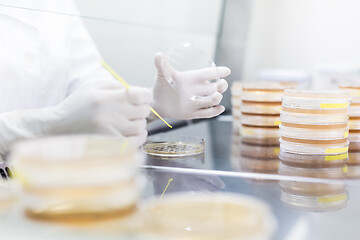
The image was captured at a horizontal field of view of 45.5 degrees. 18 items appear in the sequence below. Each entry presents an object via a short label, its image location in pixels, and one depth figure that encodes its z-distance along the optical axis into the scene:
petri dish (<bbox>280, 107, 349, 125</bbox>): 1.18
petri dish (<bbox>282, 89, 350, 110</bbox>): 1.19
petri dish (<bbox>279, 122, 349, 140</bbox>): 1.18
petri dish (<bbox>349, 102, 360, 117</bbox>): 1.35
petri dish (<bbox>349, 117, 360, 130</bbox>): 1.36
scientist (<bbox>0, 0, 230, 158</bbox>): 0.81
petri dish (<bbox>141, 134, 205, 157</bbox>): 1.18
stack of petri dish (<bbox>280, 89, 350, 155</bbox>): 1.18
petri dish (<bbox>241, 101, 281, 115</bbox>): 1.49
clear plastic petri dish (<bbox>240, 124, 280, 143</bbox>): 1.50
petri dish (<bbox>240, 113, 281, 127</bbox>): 1.49
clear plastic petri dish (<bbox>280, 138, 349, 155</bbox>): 1.19
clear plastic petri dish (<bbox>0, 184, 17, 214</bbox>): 0.65
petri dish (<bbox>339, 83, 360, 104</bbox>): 1.35
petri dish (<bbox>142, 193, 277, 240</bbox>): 0.60
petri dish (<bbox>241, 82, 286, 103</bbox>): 1.50
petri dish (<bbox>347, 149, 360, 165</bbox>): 1.14
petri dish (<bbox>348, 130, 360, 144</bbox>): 1.38
